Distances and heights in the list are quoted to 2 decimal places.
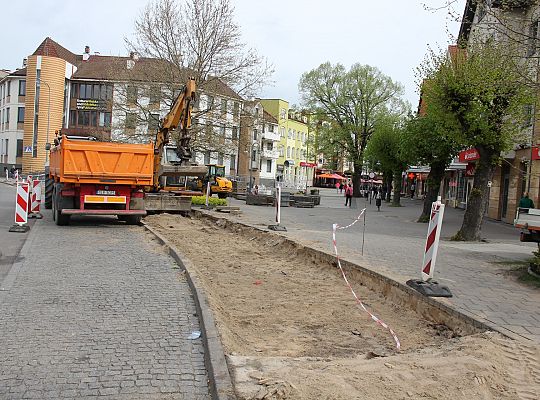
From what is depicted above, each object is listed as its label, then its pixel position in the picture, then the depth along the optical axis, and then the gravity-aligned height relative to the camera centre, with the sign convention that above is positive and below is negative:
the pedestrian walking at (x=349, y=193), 39.89 -0.82
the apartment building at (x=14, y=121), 66.12 +4.29
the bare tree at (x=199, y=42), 31.62 +7.19
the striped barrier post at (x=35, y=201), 18.20 -1.37
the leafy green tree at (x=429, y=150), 25.30 +1.71
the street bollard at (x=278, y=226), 16.10 -1.44
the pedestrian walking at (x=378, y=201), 34.81 -1.12
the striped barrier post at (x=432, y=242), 7.73 -0.75
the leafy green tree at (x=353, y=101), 57.72 +8.41
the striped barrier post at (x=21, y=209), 14.05 -1.30
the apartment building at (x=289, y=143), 90.38 +6.08
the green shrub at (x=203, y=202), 25.67 -1.39
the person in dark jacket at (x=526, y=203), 20.00 -0.30
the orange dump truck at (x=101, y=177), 15.52 -0.38
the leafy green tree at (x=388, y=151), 38.22 +2.30
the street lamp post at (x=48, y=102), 58.59 +6.20
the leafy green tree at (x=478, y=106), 15.30 +2.39
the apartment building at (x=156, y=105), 31.89 +3.71
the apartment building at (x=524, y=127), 10.12 +2.45
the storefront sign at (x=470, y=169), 31.77 +1.22
